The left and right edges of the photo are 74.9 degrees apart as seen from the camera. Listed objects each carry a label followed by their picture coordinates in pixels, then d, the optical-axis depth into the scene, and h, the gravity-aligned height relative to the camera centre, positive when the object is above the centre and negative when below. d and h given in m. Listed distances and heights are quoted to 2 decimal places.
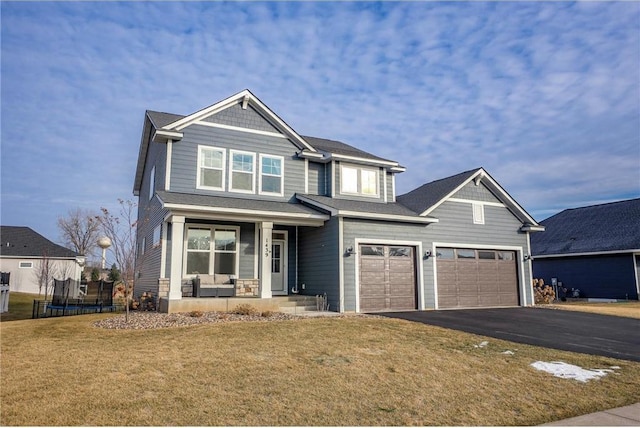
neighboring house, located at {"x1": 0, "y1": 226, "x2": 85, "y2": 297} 31.02 +1.33
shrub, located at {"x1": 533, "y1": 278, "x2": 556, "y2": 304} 19.58 -0.91
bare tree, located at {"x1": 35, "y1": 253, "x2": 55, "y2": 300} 24.75 +0.55
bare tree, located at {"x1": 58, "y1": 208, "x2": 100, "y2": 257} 46.16 +5.00
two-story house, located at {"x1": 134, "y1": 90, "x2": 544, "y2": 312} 14.04 +1.91
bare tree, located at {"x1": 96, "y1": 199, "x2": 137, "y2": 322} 11.20 +1.06
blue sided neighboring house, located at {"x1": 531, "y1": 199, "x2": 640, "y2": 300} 24.11 +1.52
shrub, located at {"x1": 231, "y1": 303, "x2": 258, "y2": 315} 12.13 -0.97
